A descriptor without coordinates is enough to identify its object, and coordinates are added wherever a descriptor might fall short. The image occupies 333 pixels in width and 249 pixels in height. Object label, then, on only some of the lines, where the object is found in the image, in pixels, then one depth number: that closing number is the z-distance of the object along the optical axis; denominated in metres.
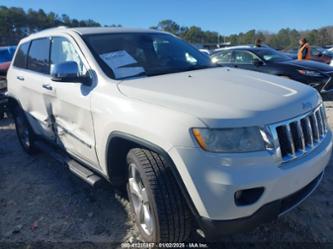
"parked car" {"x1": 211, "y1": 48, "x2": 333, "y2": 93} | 8.02
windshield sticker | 3.12
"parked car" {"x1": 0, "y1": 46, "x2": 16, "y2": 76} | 15.02
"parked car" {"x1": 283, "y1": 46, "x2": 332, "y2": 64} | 18.70
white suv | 2.19
